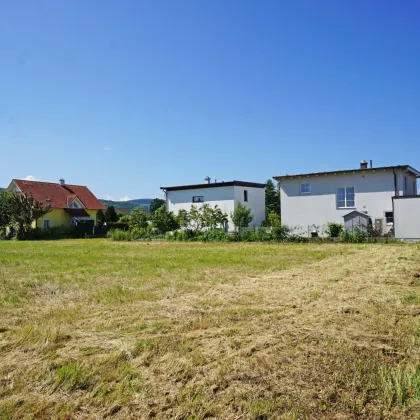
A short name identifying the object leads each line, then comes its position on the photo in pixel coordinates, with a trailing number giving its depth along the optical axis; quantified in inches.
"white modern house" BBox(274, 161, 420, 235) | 903.7
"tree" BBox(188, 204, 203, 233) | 1181.1
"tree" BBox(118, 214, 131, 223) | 1608.8
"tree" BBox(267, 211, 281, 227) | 1010.6
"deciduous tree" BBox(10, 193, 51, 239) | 1342.3
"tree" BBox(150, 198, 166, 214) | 3043.8
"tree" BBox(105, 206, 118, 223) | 1971.8
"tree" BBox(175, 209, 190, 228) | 1197.7
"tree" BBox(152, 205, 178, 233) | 1189.7
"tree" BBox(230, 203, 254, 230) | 1120.8
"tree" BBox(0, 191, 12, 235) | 1472.1
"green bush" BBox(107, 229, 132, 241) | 1186.0
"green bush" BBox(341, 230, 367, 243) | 828.9
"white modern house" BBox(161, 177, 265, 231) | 1203.2
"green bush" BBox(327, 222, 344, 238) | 893.2
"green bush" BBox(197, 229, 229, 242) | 1004.7
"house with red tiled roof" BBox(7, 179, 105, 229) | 1582.2
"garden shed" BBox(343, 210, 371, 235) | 899.4
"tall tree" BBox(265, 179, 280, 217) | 2106.3
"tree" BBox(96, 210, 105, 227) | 1790.4
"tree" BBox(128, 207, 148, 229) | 1309.1
